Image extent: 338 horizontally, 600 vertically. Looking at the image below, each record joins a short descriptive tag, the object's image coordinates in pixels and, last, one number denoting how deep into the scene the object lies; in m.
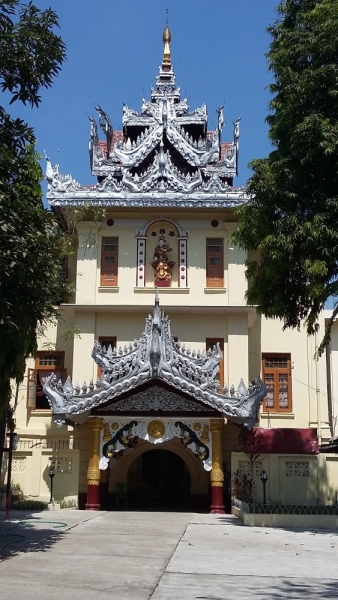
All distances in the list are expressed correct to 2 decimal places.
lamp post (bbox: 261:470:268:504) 16.44
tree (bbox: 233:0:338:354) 13.38
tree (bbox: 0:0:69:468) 9.05
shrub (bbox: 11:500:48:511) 17.89
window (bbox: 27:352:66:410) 21.42
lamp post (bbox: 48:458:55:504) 18.46
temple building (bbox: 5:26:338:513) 17.92
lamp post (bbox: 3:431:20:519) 12.30
